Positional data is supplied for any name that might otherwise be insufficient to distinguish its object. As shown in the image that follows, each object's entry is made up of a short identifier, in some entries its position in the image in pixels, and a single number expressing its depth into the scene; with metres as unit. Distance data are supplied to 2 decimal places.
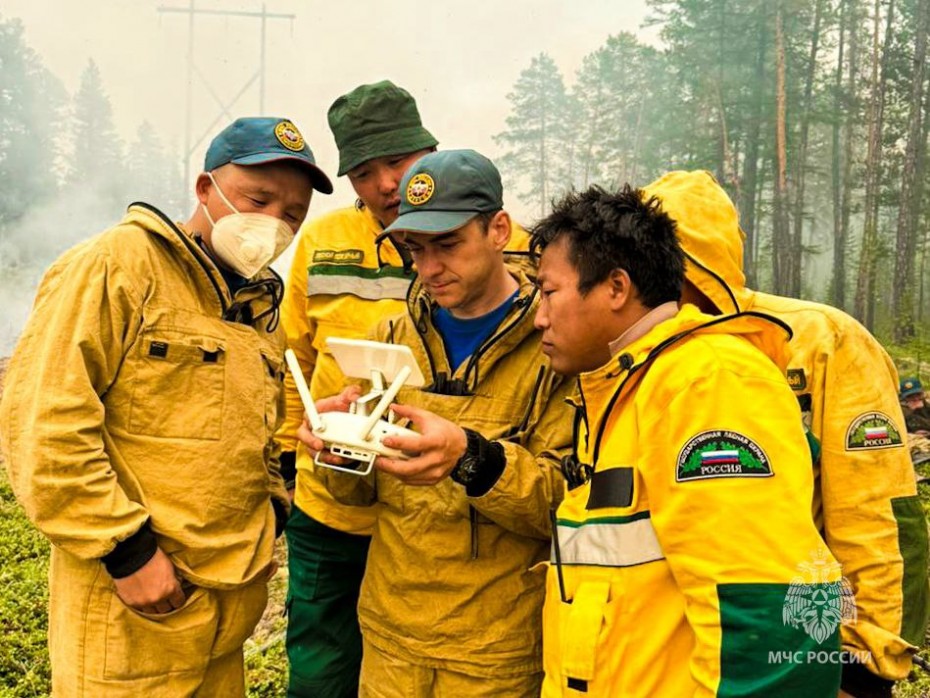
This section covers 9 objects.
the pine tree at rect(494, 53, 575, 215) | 32.78
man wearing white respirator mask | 1.80
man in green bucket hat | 2.84
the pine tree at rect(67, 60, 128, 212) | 31.42
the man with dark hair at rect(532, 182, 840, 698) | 1.30
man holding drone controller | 2.02
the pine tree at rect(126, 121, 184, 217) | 36.19
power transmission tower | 31.95
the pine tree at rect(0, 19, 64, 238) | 25.08
